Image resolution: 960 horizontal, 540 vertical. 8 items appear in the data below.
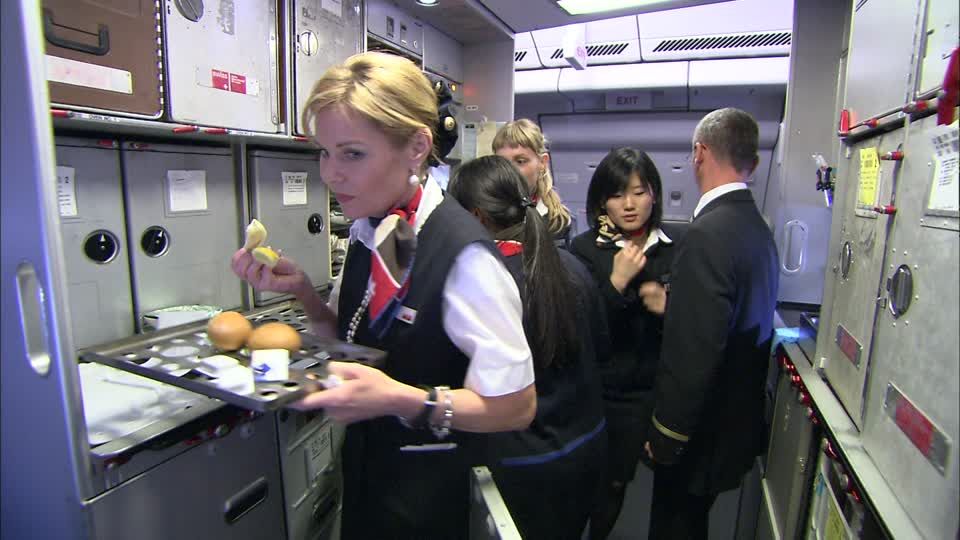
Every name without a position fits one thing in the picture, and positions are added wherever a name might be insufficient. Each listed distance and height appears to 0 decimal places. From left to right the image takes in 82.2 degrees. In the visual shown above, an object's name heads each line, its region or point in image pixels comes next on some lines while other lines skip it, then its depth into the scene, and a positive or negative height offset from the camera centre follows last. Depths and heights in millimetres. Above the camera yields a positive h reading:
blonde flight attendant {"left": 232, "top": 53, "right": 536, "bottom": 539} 1056 -222
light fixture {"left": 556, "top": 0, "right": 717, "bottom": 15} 2531 +940
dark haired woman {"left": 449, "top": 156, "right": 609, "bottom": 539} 1571 -513
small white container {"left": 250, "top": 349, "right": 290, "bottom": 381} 1023 -314
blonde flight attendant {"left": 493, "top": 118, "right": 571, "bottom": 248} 2783 +227
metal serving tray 940 -324
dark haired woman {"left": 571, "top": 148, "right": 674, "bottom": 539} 2283 -329
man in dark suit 1916 -475
